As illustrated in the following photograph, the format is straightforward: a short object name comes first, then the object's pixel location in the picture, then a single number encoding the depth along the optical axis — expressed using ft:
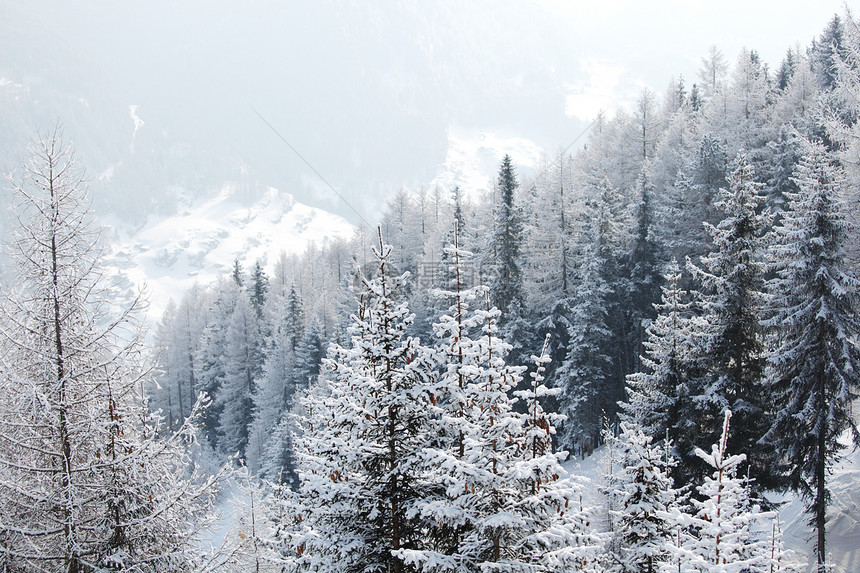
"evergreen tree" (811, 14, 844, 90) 175.01
